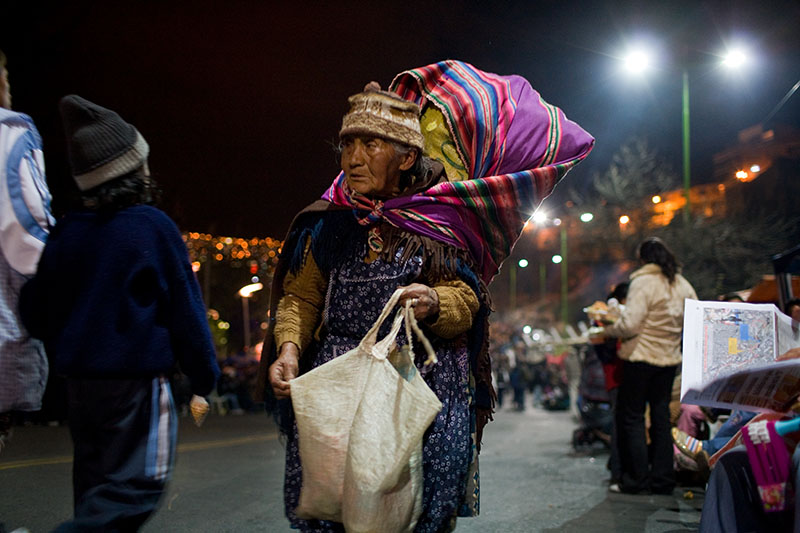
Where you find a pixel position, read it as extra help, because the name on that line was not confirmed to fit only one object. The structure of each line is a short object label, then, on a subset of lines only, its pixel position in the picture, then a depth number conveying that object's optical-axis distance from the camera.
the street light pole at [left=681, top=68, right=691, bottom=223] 14.68
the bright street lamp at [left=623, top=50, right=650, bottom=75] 12.80
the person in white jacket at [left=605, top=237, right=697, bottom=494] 6.20
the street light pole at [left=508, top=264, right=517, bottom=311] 64.56
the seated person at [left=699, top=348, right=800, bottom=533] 2.70
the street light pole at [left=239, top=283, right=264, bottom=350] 23.99
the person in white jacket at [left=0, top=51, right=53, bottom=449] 2.72
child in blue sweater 2.48
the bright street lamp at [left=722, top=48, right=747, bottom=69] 13.83
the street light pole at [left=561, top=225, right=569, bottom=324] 29.48
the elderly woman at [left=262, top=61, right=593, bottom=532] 2.78
